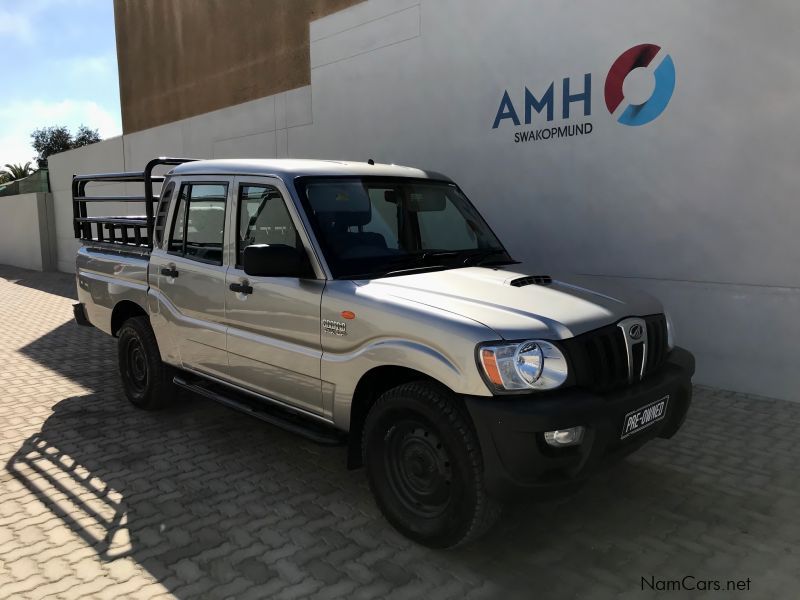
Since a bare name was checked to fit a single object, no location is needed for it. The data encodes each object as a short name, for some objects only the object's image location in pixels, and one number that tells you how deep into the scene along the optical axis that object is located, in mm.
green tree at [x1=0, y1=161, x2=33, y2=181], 40500
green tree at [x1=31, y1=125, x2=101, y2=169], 48959
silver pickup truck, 2916
